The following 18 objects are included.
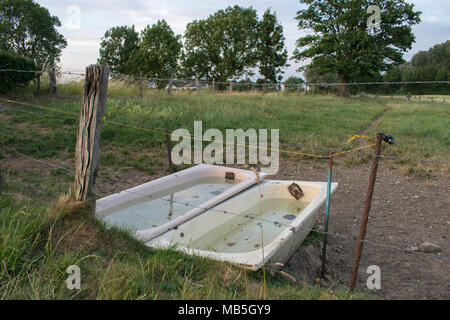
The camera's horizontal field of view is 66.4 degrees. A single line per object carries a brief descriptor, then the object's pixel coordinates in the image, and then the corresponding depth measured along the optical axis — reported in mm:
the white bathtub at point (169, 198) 3950
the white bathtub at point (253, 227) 3035
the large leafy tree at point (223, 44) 33969
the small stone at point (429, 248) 4059
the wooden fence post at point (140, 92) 13453
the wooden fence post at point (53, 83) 11320
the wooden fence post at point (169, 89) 15152
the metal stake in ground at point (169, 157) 5953
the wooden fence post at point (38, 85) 10911
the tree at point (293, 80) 42119
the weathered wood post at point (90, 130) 2898
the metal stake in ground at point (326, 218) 3561
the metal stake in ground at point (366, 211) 2970
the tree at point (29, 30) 27812
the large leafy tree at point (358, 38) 22547
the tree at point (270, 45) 33125
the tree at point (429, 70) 33188
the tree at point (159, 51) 37094
